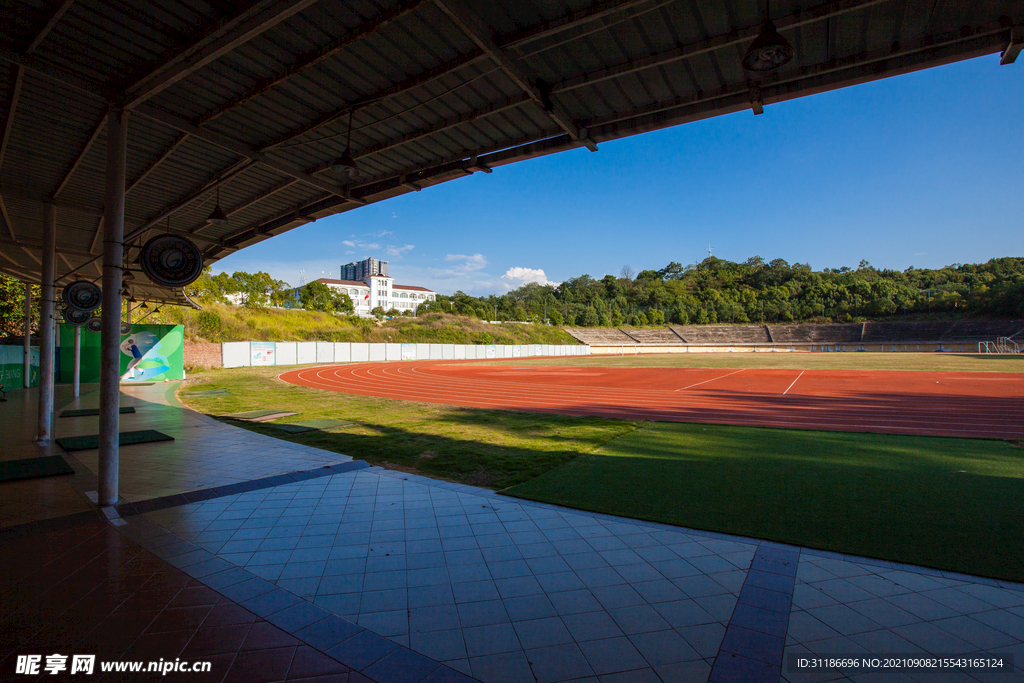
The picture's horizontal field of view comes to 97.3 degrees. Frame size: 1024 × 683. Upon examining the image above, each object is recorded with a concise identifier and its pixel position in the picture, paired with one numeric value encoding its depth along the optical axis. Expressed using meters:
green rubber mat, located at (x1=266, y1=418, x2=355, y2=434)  9.26
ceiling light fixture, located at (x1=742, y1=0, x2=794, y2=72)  2.83
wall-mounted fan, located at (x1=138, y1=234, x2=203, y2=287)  6.10
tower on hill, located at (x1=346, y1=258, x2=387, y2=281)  158.00
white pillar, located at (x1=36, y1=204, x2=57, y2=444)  7.58
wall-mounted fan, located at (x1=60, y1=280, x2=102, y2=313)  10.10
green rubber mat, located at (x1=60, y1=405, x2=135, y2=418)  10.76
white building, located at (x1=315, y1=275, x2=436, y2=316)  100.31
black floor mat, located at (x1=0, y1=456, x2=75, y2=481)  5.73
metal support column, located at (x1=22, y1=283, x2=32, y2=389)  13.25
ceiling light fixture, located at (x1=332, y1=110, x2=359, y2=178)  4.84
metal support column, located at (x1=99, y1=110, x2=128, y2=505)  4.82
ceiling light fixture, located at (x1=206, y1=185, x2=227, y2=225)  6.90
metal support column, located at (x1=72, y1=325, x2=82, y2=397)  13.58
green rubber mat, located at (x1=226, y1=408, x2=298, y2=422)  10.95
